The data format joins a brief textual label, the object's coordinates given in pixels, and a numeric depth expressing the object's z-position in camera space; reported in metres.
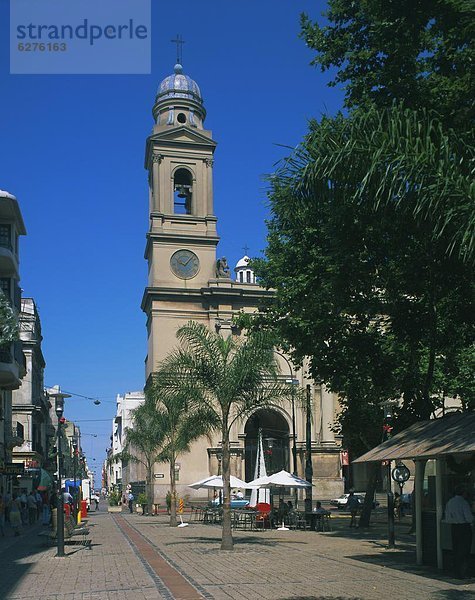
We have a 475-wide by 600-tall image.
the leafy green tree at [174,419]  25.12
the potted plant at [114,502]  64.51
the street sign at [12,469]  42.56
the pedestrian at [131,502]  59.34
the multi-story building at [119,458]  71.94
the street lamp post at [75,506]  33.28
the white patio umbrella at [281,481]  33.72
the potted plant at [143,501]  53.75
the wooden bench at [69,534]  24.62
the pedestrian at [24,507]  44.88
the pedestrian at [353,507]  34.11
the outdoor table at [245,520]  33.87
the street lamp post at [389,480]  22.55
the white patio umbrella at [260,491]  37.62
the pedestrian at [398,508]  40.17
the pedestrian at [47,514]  38.92
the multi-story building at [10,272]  35.56
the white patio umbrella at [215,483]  37.12
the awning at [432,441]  14.44
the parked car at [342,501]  53.67
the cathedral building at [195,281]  63.28
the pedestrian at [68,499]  32.53
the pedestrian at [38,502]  48.72
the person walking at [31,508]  43.79
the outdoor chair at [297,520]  33.42
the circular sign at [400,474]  24.03
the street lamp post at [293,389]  25.19
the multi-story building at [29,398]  65.50
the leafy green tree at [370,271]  12.50
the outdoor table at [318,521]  31.71
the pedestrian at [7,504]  39.79
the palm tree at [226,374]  23.67
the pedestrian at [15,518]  33.08
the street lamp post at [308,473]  35.62
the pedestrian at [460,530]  14.84
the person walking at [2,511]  32.38
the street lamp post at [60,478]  21.00
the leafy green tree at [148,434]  42.12
